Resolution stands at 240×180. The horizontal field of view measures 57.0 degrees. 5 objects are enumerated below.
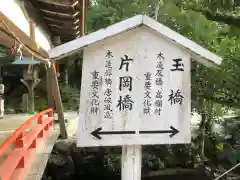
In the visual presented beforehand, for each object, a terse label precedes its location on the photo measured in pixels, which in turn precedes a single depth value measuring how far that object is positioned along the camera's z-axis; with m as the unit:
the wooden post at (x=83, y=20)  4.28
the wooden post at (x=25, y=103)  10.87
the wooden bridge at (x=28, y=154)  3.09
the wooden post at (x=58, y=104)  6.09
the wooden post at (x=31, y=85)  10.44
